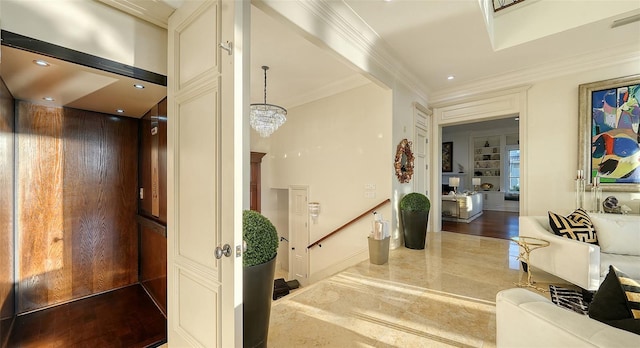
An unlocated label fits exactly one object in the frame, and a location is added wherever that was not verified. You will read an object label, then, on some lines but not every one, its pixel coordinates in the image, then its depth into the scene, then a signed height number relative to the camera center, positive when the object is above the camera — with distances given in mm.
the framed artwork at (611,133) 3506 +573
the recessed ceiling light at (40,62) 1714 +766
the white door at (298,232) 5645 -1409
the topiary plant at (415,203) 4096 -500
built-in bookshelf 9570 +496
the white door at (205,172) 1435 +2
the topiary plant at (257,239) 1624 -444
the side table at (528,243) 2708 -797
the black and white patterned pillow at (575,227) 2814 -624
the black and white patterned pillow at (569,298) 2335 -1258
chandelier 4215 +944
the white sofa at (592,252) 2385 -826
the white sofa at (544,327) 917 -632
